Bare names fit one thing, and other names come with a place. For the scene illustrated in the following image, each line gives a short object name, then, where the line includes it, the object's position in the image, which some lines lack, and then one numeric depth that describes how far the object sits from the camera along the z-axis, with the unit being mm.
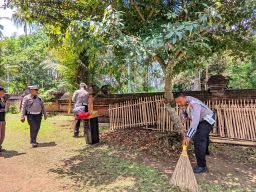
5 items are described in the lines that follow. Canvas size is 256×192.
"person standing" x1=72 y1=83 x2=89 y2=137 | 5823
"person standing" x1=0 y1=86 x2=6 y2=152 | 4742
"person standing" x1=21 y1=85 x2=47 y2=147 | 5028
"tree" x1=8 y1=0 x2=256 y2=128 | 3186
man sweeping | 3438
